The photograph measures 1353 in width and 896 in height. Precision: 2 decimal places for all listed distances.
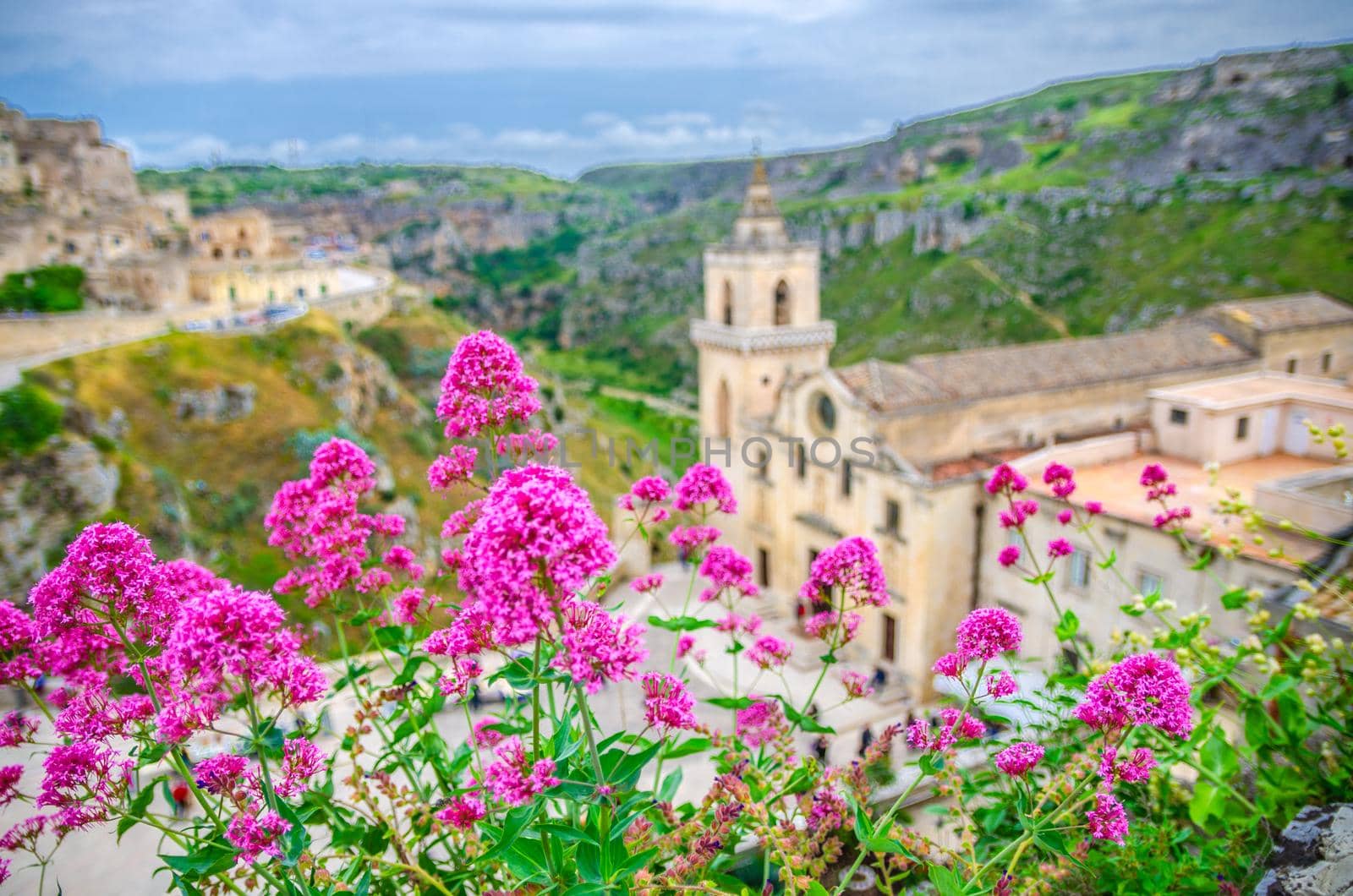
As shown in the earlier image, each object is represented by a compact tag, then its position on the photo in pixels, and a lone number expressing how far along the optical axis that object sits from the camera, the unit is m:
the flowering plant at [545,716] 3.47
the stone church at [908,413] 21.48
